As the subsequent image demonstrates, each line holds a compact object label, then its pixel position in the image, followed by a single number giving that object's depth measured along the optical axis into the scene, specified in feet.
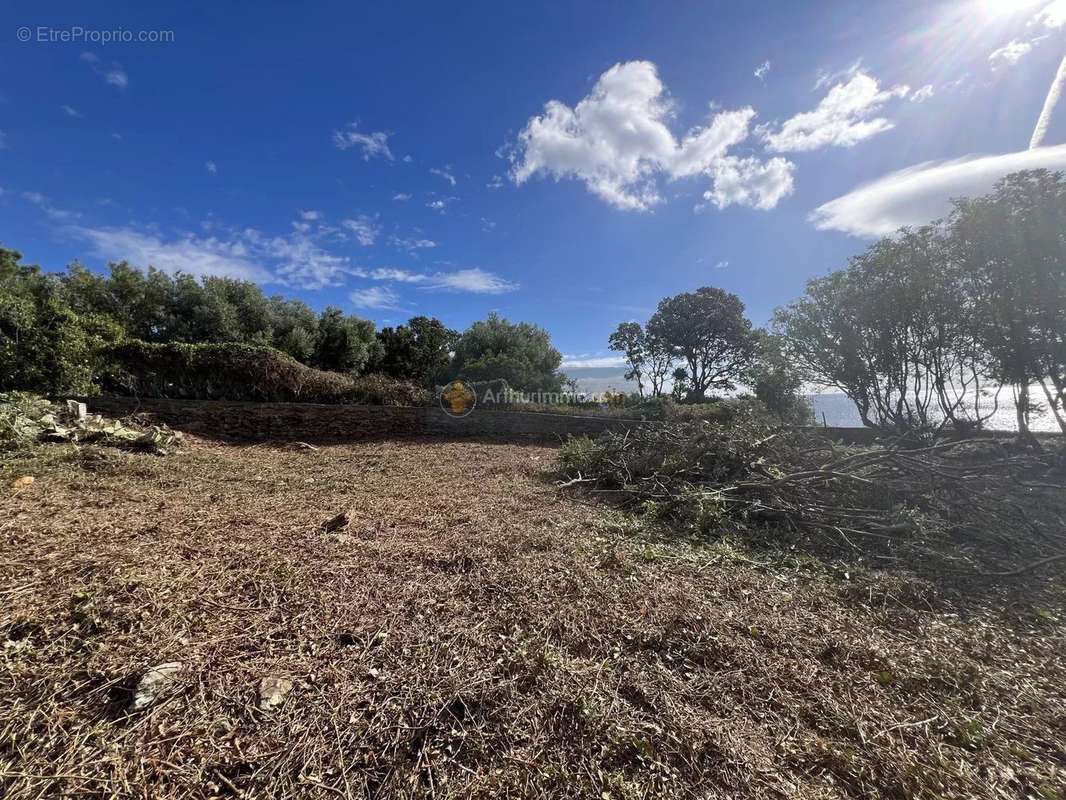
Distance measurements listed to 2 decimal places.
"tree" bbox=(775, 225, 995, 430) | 23.71
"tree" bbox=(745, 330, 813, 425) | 33.58
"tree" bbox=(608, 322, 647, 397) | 66.64
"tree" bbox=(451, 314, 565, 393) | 39.73
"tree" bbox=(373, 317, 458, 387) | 58.79
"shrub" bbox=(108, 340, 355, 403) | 22.93
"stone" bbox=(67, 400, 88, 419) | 16.30
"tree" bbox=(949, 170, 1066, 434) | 18.75
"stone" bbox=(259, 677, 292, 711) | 4.07
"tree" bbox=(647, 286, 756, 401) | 59.36
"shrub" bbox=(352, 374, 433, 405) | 27.48
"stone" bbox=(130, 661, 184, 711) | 3.84
